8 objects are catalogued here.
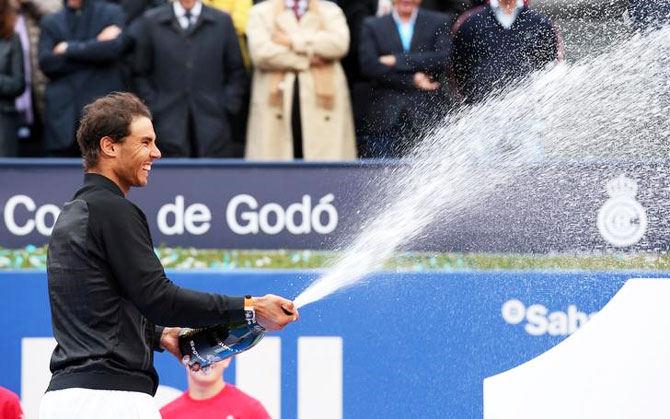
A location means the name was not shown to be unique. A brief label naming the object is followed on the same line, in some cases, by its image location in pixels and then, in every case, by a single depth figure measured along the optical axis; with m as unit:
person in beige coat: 18.53
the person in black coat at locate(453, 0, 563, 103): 17.02
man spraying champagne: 9.06
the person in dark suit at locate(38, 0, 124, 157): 18.84
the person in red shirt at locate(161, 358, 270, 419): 12.19
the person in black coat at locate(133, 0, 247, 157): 18.70
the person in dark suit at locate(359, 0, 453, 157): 18.00
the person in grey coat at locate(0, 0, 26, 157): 18.75
